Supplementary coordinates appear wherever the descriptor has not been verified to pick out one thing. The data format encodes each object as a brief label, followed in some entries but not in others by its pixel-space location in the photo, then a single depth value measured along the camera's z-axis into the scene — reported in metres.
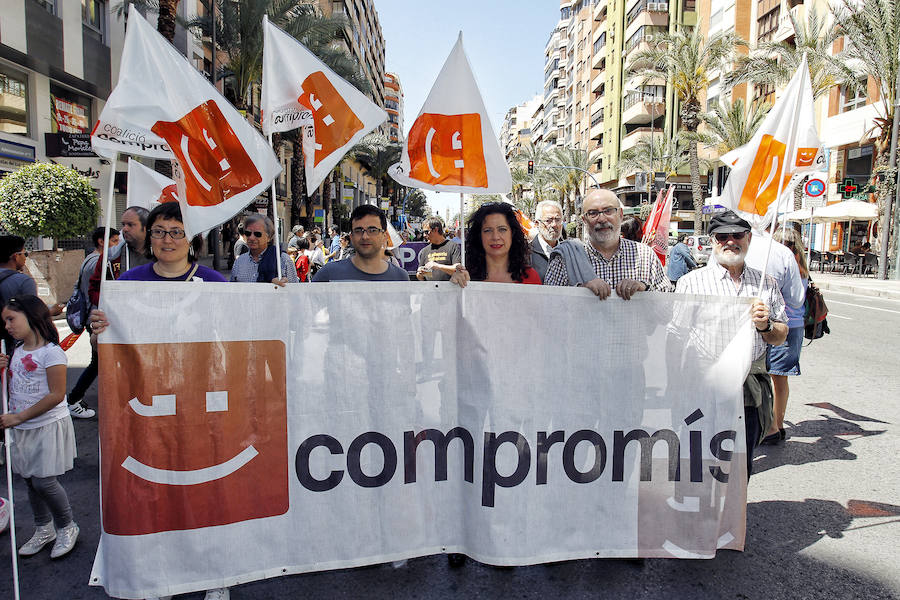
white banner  2.73
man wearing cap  3.33
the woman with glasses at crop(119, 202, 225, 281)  3.19
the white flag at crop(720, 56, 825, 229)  3.22
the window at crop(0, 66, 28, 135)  16.61
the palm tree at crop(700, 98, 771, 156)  32.62
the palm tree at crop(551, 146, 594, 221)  61.50
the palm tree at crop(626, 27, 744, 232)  32.22
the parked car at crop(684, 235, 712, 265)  28.57
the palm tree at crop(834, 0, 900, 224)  20.42
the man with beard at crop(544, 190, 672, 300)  3.55
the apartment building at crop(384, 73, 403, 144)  114.01
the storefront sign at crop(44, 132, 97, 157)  16.42
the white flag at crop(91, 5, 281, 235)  2.74
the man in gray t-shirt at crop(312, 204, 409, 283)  3.91
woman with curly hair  3.72
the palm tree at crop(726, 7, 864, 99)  23.03
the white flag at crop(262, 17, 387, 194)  3.11
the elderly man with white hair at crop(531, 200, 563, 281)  6.15
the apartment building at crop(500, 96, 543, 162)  139.25
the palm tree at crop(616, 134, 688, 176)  47.31
